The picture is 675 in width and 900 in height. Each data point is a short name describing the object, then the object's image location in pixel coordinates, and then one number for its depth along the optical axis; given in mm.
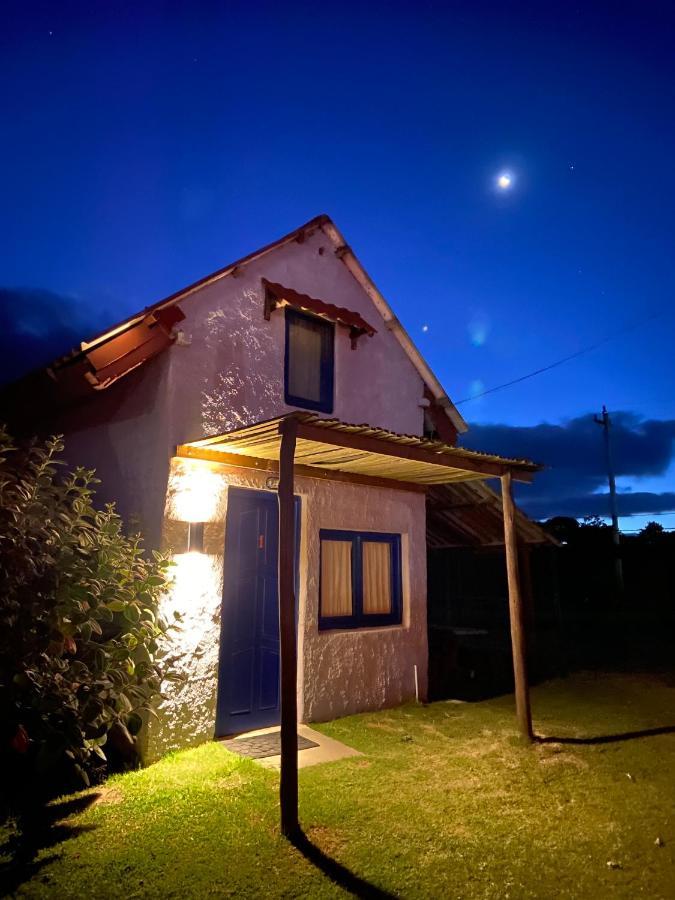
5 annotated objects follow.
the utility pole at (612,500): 23906
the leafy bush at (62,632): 4219
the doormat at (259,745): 6176
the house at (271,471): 6262
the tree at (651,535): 28020
